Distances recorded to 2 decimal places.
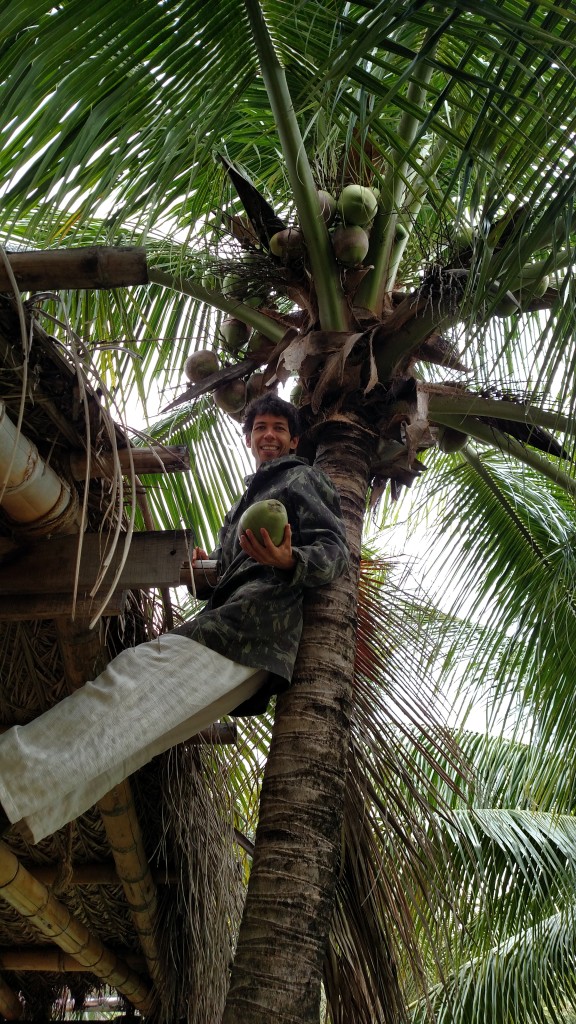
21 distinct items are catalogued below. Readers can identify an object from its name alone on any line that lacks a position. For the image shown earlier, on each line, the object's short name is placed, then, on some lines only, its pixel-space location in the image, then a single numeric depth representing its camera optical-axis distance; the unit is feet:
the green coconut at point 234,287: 10.36
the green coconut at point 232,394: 10.51
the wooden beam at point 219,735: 9.41
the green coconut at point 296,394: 11.03
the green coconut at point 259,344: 10.69
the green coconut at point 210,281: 10.81
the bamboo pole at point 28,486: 5.77
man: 5.95
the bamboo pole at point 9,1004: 11.74
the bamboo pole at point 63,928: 8.61
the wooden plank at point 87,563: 6.84
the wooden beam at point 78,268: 5.12
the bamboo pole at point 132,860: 8.53
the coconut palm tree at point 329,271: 6.62
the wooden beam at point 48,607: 6.86
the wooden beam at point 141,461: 6.50
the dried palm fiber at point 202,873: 9.10
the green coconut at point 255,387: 10.29
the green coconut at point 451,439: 11.39
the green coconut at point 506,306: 9.94
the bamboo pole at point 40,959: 10.82
